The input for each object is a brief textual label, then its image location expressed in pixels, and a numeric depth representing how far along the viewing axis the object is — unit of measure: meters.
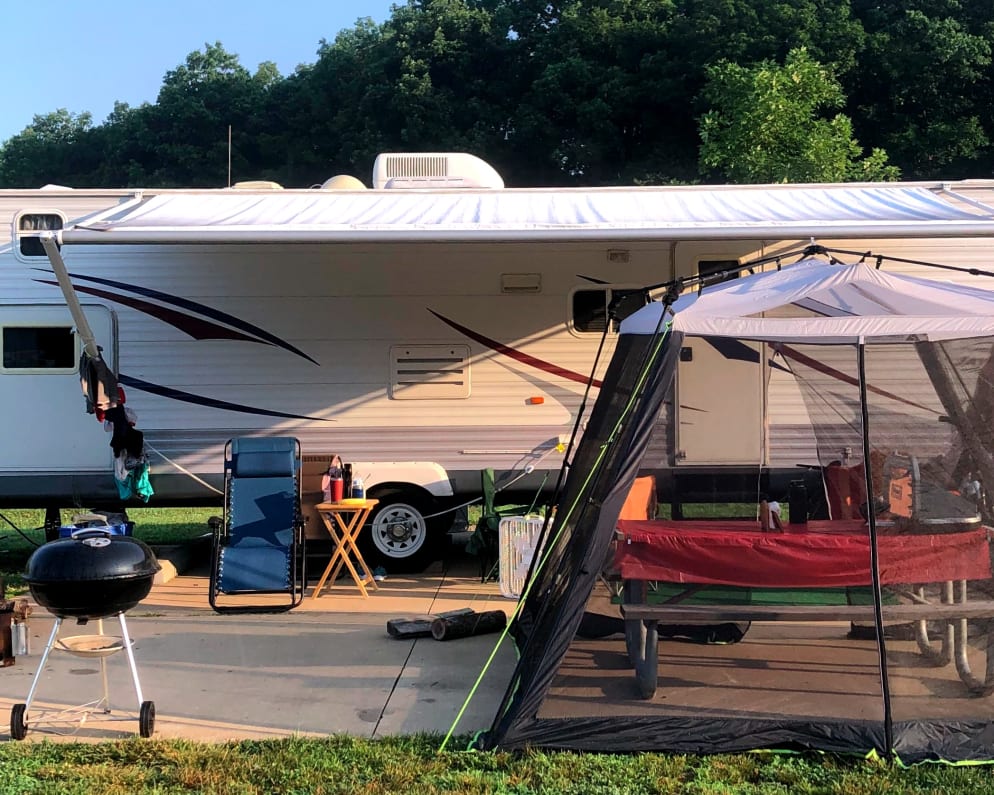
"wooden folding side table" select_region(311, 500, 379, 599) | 6.64
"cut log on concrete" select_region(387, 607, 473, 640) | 5.64
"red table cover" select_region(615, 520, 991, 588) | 3.96
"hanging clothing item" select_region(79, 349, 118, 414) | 6.61
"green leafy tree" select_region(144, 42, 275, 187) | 29.38
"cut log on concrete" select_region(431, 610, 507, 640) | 5.54
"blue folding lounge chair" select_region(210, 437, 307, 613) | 6.41
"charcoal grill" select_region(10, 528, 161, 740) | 3.82
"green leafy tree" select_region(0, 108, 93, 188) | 33.12
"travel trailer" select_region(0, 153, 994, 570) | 7.39
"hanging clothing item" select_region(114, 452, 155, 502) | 6.99
